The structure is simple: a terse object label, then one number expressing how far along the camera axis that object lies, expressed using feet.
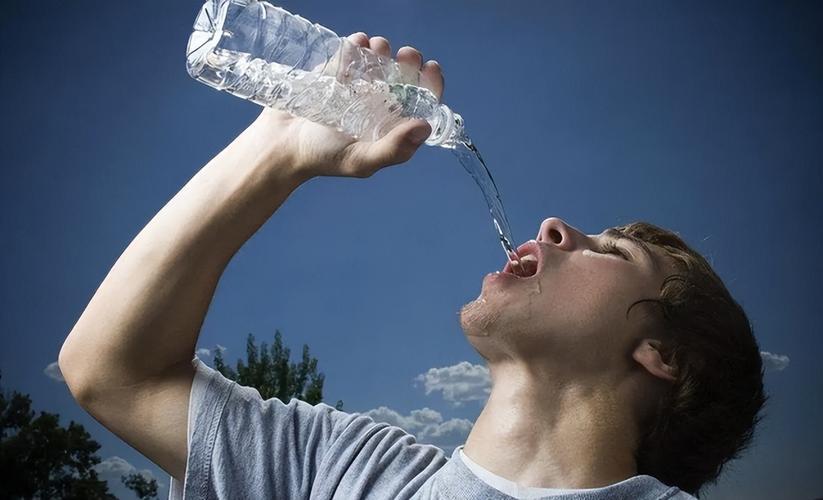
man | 4.57
